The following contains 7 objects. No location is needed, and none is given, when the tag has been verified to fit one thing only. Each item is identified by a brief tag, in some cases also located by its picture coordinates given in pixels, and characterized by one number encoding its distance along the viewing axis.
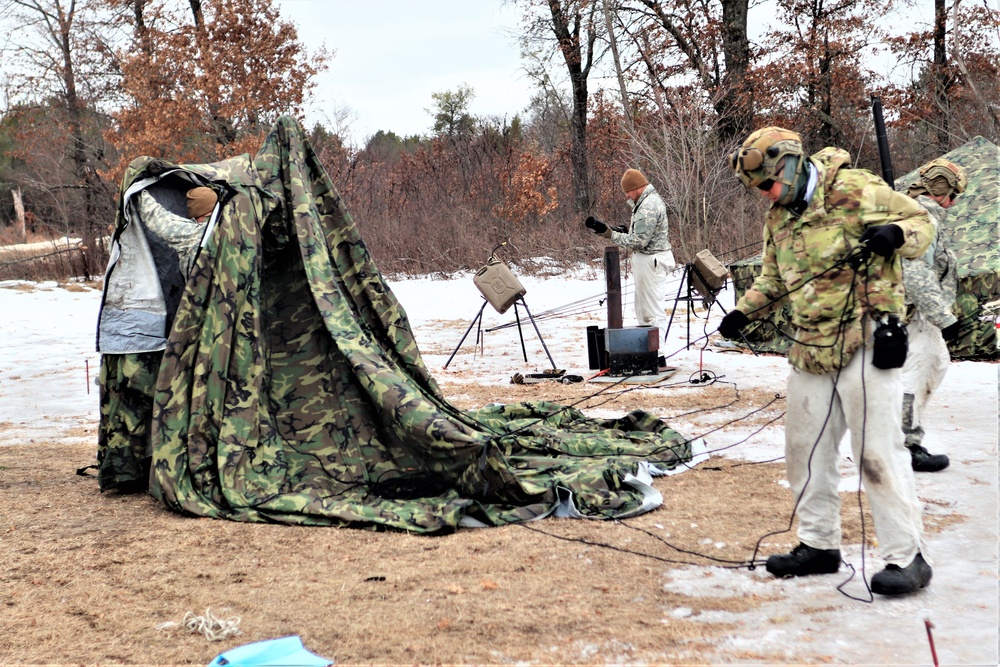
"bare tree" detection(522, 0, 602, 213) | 25.11
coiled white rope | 3.83
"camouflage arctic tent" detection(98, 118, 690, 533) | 5.56
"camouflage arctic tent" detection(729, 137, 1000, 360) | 10.09
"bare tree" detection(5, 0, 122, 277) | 27.12
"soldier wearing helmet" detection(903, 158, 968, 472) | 5.90
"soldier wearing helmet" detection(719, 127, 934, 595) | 3.86
